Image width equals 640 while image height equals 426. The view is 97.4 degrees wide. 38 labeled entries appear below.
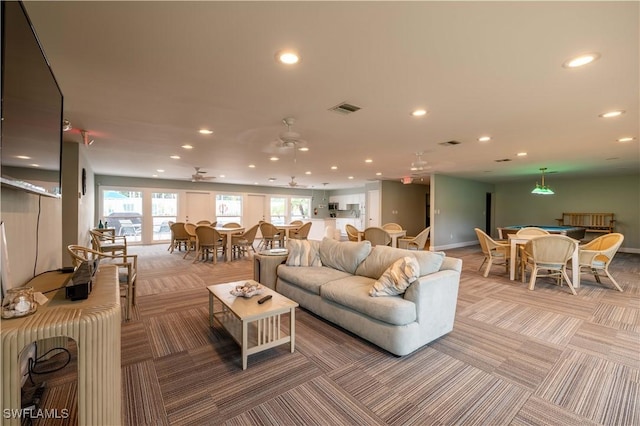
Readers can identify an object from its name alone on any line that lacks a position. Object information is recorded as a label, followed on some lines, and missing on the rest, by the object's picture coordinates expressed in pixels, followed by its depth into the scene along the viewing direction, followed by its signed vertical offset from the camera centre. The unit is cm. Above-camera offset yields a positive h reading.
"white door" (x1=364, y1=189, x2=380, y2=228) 1035 +25
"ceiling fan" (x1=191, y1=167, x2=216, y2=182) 701 +90
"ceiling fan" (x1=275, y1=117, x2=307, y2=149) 322 +87
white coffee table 221 -94
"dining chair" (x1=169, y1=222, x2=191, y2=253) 756 -60
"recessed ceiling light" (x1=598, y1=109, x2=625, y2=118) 306 +115
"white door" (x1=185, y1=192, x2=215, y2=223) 1058 +22
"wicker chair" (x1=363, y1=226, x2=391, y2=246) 646 -50
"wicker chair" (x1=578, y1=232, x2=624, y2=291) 434 -61
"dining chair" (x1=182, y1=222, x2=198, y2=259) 716 -60
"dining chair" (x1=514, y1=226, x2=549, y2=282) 486 -60
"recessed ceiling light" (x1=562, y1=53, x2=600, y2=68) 194 +112
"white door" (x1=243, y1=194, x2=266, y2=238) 1185 +18
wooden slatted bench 862 -12
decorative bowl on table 261 -73
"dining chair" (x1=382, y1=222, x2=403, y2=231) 734 -33
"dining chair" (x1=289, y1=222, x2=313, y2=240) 844 -55
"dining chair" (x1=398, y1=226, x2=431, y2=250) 636 -63
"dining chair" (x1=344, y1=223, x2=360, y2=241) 713 -48
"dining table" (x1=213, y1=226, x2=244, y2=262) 655 -60
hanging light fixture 737 +72
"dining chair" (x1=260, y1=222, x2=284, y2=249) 802 -56
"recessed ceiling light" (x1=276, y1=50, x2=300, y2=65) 193 +112
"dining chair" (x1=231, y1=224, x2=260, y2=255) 676 -60
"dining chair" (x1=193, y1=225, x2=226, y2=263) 618 -59
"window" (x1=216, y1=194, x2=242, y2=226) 1124 +21
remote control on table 245 -76
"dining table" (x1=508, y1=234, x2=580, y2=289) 491 -53
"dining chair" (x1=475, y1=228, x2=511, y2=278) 512 -62
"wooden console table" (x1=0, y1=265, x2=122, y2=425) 118 -62
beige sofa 237 -77
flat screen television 134 +60
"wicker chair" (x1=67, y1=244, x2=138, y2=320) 295 -83
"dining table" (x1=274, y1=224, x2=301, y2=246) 826 -45
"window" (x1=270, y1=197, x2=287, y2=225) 1266 +14
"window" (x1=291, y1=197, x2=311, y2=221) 1339 +30
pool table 700 -37
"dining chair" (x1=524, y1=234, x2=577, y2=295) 421 -55
